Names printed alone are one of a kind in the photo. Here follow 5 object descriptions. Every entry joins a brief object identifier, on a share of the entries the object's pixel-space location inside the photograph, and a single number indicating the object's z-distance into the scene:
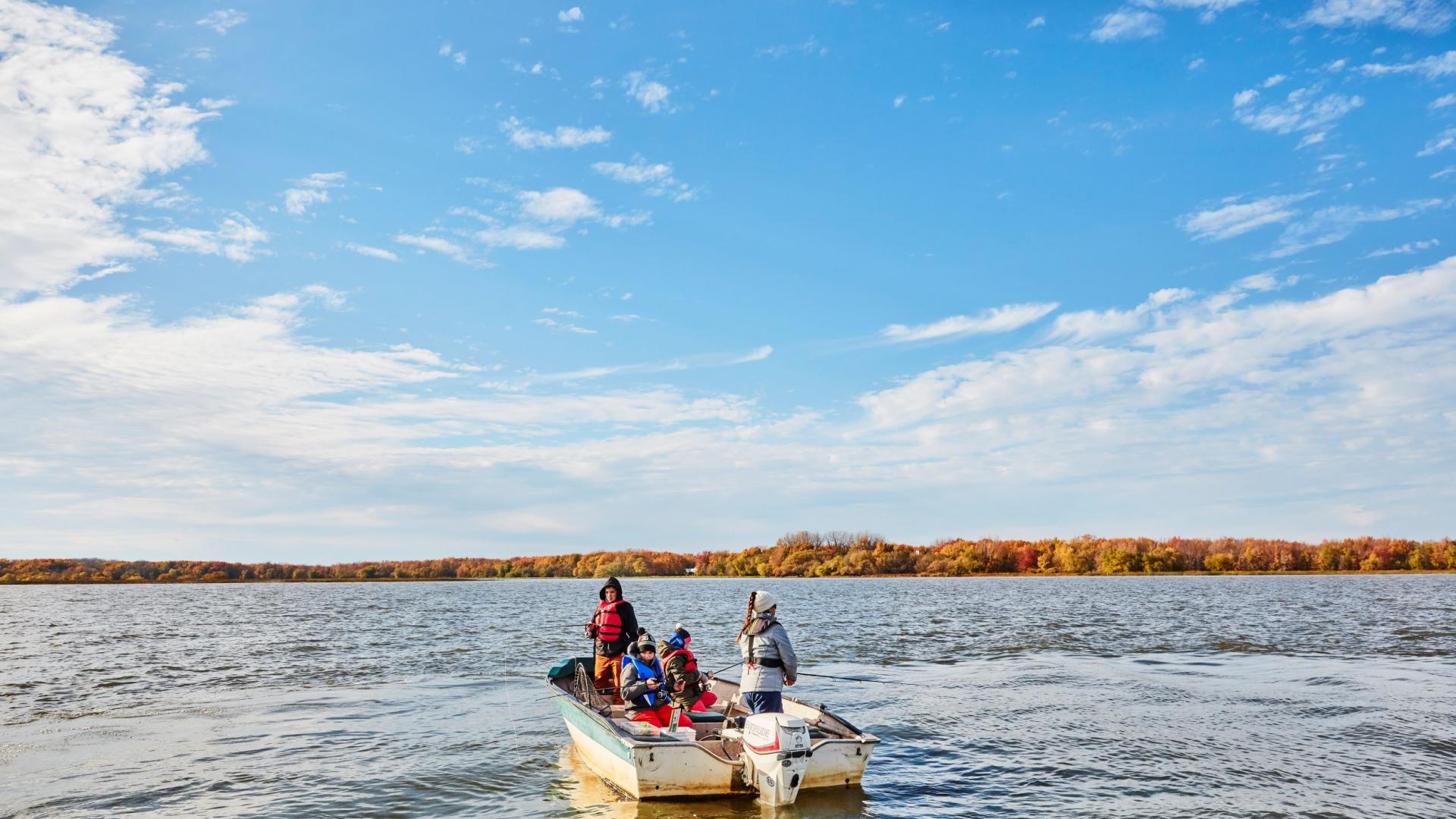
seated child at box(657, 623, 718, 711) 15.26
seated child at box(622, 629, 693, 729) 14.71
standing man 17.50
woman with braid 13.55
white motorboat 11.93
